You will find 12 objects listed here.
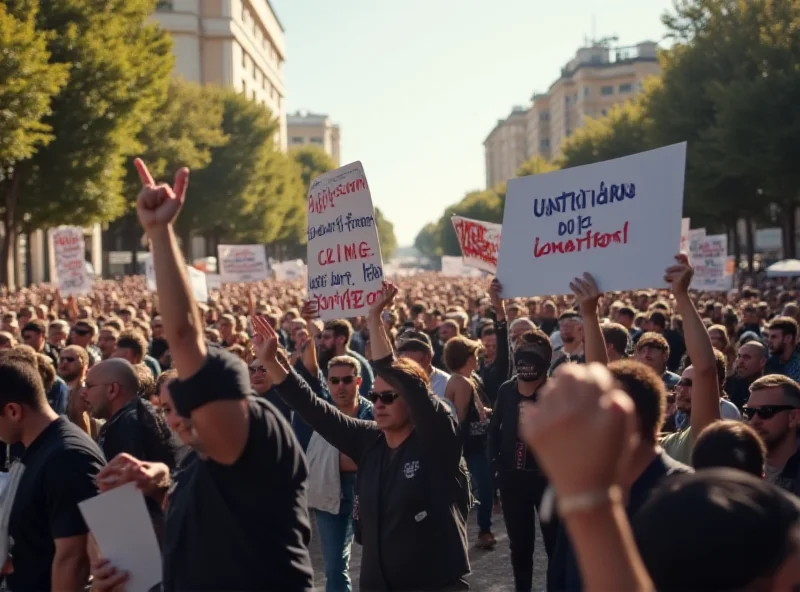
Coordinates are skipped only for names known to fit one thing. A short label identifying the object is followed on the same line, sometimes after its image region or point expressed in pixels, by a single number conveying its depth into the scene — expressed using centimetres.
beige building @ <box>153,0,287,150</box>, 8538
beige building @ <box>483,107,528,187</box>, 19775
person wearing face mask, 656
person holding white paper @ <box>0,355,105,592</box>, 362
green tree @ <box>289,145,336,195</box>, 10875
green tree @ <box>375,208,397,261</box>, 18885
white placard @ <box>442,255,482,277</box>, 3484
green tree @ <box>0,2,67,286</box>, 2219
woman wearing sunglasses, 447
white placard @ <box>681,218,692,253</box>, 1611
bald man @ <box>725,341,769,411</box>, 838
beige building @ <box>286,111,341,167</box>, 19338
